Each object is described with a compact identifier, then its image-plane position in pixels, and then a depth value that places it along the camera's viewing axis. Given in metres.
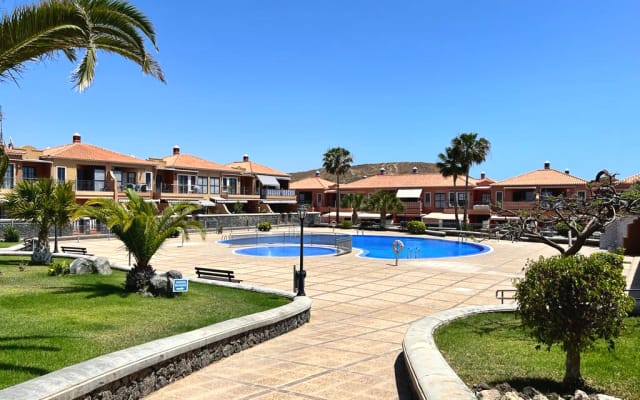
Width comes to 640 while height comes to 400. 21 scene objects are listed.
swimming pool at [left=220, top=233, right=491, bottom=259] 33.88
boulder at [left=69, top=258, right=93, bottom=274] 15.50
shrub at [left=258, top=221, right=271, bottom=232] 48.27
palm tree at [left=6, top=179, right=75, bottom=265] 18.94
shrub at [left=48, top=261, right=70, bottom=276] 15.09
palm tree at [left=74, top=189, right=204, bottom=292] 12.80
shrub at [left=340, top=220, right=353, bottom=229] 52.12
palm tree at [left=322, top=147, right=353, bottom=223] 60.09
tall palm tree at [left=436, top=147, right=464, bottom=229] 49.19
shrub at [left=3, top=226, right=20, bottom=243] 31.98
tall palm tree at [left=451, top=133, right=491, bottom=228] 48.44
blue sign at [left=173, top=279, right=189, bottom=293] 12.55
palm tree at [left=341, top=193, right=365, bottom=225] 55.47
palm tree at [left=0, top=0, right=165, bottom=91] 6.78
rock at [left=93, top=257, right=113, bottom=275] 15.90
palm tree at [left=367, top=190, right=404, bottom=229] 51.59
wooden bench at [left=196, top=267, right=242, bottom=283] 17.28
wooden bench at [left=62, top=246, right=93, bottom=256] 25.31
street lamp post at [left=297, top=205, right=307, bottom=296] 14.02
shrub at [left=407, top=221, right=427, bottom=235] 46.88
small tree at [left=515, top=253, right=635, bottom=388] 5.96
